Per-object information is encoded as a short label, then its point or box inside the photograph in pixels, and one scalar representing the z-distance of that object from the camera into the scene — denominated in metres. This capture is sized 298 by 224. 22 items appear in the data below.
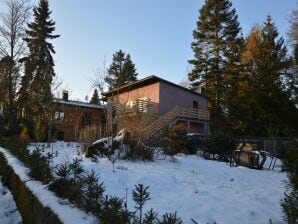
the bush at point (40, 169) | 3.74
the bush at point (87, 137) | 8.39
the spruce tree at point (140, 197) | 2.29
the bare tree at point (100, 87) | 12.29
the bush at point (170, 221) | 1.96
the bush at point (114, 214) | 2.12
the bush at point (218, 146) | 10.76
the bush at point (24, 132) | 11.98
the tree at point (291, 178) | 2.51
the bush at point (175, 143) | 8.39
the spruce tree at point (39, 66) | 18.54
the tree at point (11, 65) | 17.66
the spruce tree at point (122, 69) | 33.40
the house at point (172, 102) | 19.68
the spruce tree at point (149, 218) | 2.06
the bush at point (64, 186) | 2.88
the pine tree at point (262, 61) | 21.66
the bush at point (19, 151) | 5.49
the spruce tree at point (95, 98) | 40.97
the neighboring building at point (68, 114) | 15.66
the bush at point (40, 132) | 13.44
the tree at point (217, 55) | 25.29
